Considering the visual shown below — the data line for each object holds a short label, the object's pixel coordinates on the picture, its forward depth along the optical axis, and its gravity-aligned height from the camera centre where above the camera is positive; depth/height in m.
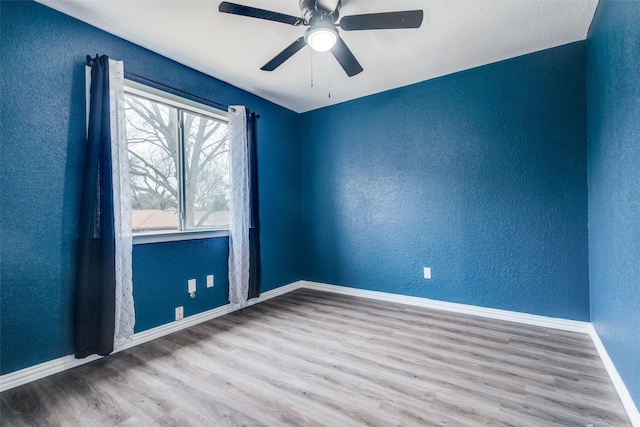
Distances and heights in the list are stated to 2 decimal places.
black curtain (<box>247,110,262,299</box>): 3.22 -0.03
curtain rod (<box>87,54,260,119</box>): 2.09 +1.17
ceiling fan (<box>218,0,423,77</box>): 1.64 +1.18
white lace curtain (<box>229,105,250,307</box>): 3.04 +0.05
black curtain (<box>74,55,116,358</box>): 2.00 -0.17
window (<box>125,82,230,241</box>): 2.43 +0.50
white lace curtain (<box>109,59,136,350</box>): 2.11 +0.05
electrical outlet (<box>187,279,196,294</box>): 2.72 -0.68
